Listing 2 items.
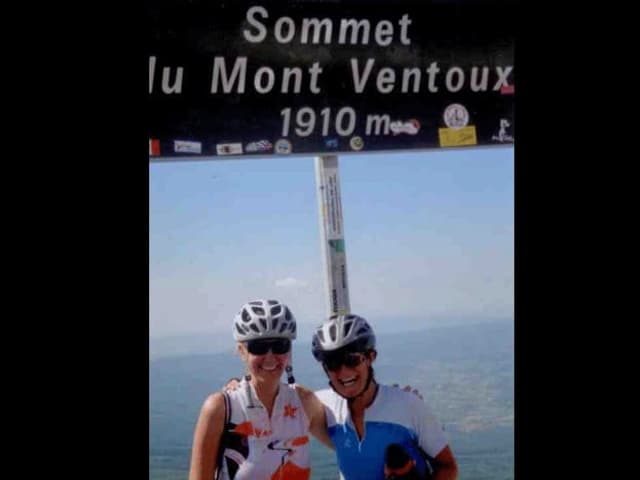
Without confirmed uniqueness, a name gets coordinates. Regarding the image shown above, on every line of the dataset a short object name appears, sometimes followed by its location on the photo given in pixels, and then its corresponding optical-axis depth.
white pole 2.94
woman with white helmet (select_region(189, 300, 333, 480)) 2.89
